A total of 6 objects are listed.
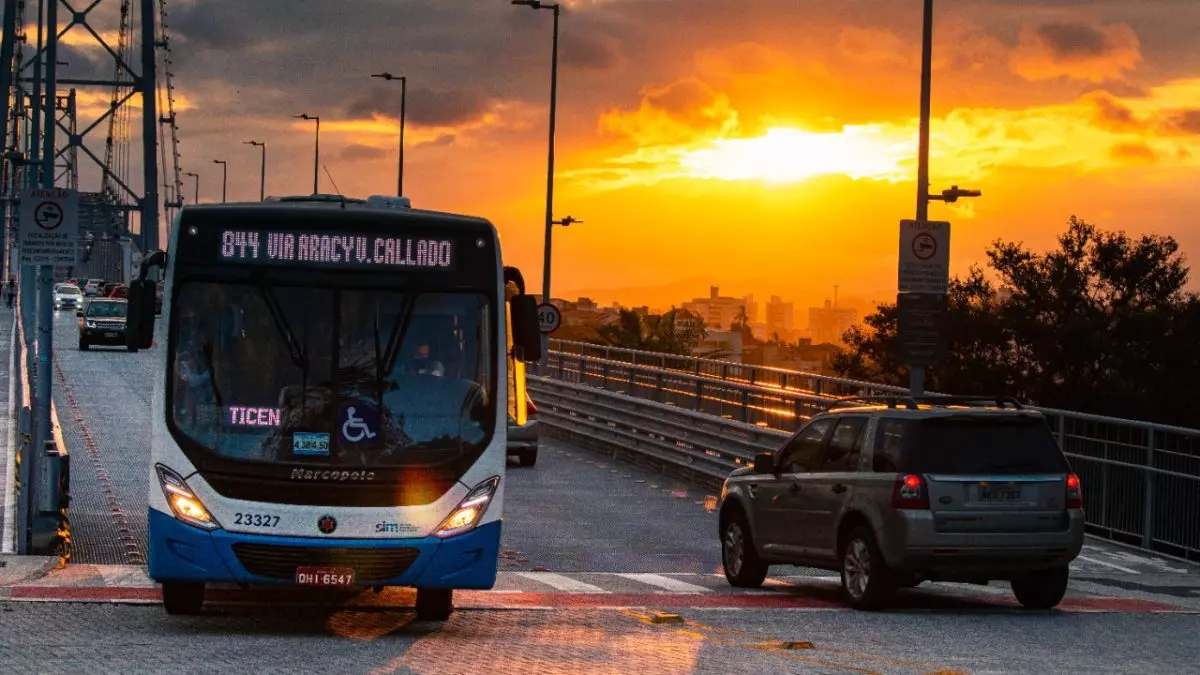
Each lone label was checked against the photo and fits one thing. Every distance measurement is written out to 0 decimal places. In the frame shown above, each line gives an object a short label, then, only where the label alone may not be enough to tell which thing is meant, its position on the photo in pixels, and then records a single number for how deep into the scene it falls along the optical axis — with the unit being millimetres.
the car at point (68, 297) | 105762
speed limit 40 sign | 41906
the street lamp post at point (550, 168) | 45938
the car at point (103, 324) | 62094
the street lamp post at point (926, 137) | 24906
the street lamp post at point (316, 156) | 81250
